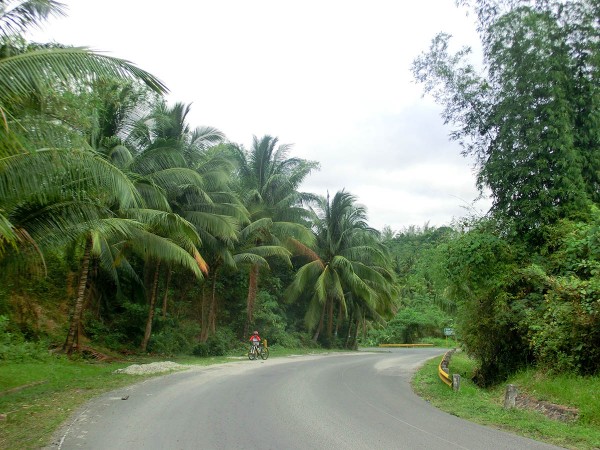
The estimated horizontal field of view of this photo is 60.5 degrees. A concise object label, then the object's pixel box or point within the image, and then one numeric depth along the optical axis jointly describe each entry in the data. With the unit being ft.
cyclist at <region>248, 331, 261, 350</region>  72.54
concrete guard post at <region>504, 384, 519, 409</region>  31.83
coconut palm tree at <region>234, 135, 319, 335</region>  90.12
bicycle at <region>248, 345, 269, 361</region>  72.23
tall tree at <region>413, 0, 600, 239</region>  42.39
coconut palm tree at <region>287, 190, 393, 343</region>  101.65
